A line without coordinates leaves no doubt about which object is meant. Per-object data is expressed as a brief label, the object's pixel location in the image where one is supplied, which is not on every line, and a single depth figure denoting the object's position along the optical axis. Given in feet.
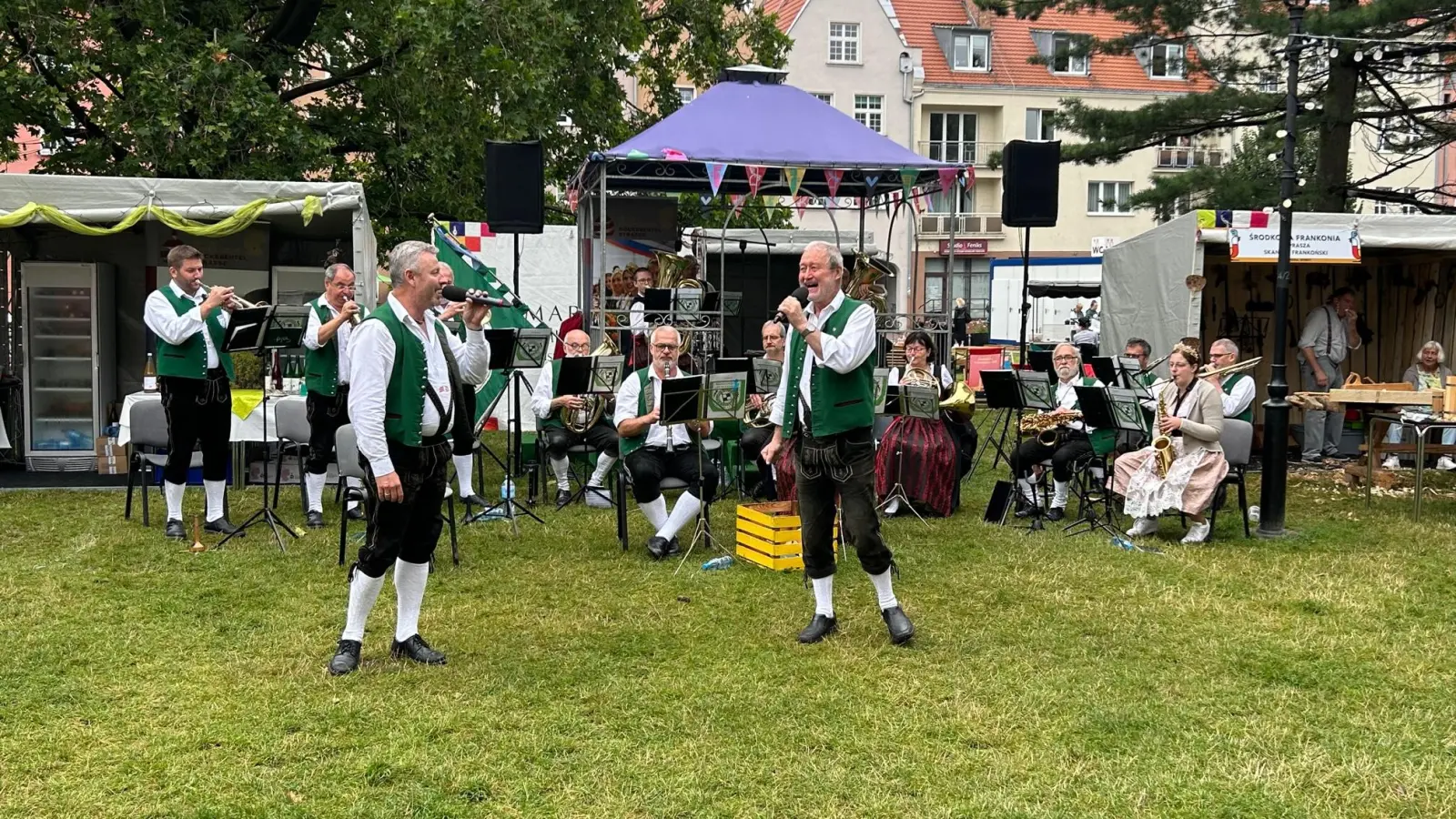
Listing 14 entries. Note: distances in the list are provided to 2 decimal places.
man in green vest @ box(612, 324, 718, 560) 22.45
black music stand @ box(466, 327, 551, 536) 24.68
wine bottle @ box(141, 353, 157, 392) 29.04
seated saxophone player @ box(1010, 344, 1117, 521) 26.50
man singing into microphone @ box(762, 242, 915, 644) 15.12
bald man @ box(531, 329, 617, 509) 26.99
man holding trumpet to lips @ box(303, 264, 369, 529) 23.27
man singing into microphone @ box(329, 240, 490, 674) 13.61
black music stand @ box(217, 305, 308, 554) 21.95
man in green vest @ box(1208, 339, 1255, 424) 25.64
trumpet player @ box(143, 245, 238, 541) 22.00
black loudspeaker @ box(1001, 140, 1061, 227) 35.83
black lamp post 24.16
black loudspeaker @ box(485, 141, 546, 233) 33.71
